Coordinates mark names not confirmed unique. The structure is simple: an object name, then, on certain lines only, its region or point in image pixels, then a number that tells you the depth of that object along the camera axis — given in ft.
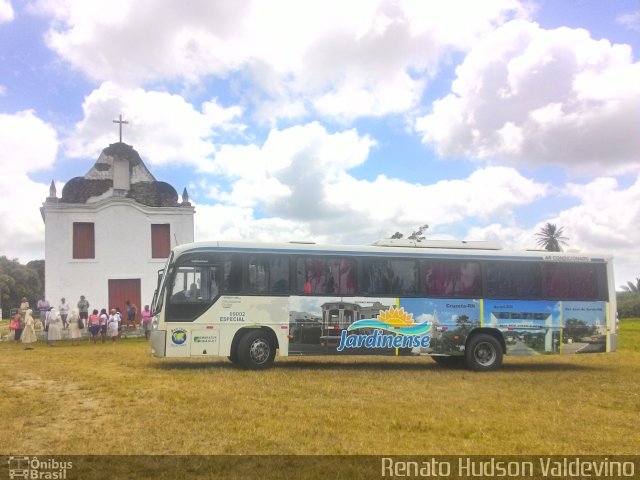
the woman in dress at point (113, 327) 77.56
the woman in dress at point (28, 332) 70.79
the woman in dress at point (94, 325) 77.36
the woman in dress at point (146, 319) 82.64
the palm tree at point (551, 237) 263.70
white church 91.86
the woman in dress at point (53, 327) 72.84
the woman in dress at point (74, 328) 77.10
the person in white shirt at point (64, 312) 83.15
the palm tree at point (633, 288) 333.62
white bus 46.34
